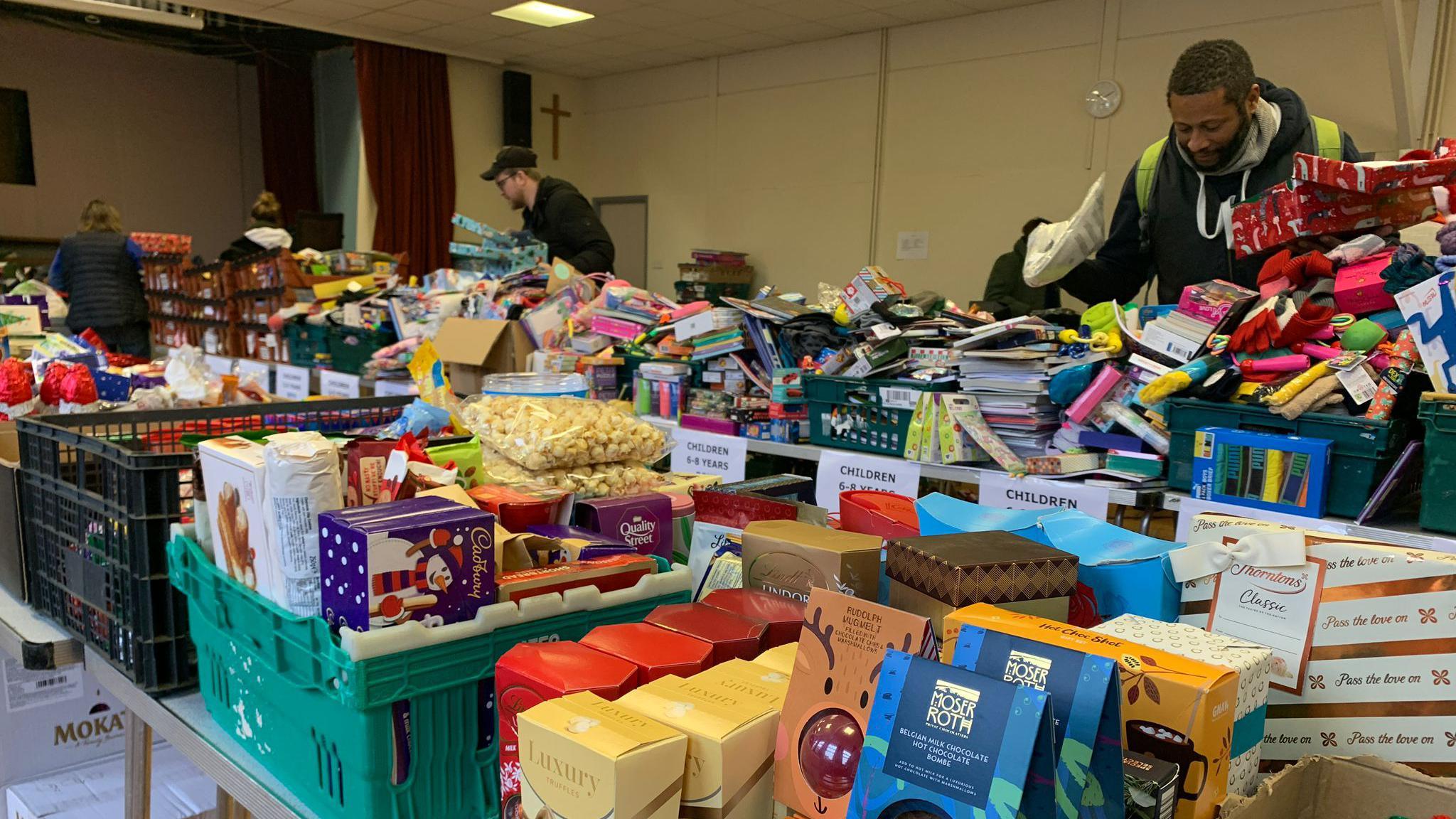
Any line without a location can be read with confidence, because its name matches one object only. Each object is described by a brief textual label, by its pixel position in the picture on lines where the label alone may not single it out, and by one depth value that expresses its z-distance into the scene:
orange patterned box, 0.75
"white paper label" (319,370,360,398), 4.43
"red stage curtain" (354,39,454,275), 8.78
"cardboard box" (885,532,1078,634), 0.90
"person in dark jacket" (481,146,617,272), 4.64
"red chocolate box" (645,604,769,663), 1.04
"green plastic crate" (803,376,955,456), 2.78
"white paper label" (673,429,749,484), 3.10
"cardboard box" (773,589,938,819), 0.81
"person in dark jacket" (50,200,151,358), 6.16
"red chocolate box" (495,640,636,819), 0.93
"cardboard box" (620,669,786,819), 0.81
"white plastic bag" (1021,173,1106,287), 2.56
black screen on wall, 9.09
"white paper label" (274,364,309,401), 4.74
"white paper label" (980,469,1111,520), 2.34
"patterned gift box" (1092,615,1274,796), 0.81
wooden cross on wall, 9.87
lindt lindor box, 1.07
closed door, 9.81
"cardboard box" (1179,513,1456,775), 0.87
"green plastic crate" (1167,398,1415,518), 2.00
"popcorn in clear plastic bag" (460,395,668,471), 1.71
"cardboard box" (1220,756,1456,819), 0.82
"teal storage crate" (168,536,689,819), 1.03
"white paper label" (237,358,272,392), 4.79
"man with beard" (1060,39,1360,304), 2.33
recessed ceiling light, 7.30
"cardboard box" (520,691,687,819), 0.77
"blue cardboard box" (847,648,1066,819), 0.67
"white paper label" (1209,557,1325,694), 0.92
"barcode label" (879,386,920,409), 2.71
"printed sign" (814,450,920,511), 2.69
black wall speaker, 9.50
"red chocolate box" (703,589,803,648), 1.09
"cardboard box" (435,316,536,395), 3.86
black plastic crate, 1.43
